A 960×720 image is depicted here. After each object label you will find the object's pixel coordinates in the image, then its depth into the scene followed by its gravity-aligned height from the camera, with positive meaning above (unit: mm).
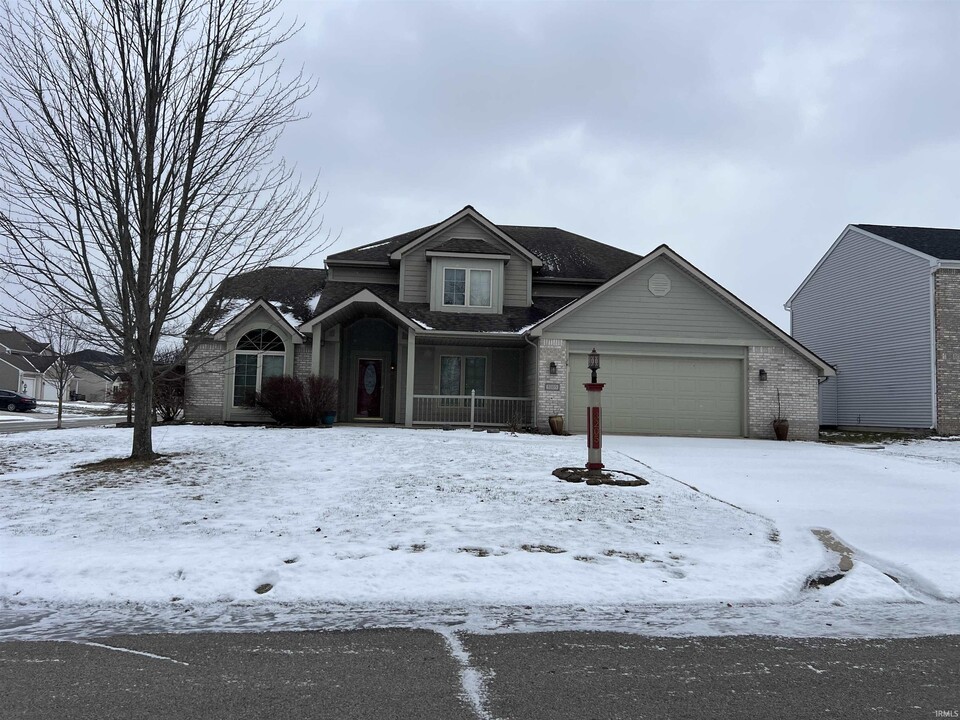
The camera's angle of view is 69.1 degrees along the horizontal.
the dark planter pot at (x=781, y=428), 18016 -635
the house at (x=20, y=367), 58344 +2273
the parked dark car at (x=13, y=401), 39500 -430
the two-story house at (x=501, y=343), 18297 +1550
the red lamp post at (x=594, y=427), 10062 -376
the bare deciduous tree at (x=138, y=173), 9648 +3185
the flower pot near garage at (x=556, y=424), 17531 -589
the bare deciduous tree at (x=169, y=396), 19031 -16
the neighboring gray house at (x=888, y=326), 20688 +2664
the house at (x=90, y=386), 68188 +860
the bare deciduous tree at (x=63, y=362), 20575 +1175
